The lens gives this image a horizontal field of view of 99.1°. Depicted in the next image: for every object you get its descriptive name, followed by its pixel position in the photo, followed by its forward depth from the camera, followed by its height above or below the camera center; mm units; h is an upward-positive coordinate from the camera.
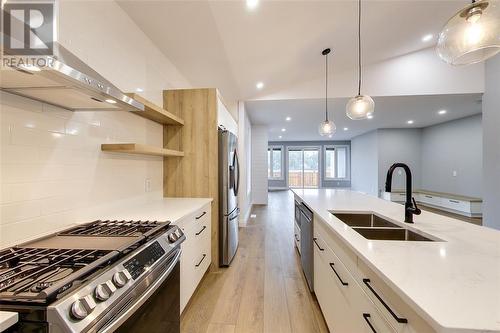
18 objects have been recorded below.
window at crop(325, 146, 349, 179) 10797 +337
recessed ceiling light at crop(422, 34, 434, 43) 3557 +2239
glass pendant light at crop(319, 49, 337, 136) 3523 +688
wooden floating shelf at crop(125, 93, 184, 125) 1776 +540
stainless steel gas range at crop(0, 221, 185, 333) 639 -417
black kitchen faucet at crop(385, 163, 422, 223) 1457 -213
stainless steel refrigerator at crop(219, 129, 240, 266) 2723 -350
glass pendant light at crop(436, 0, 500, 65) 1213 +832
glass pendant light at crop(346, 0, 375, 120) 2510 +740
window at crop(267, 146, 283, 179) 11000 +325
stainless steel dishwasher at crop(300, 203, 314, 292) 2146 -814
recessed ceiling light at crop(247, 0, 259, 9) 2060 +1621
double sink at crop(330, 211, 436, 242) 1490 -474
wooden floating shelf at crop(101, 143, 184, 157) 1656 +159
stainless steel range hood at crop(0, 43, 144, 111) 808 +378
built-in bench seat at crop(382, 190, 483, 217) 5157 -891
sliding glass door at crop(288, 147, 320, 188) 11094 +123
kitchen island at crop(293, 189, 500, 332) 601 -393
